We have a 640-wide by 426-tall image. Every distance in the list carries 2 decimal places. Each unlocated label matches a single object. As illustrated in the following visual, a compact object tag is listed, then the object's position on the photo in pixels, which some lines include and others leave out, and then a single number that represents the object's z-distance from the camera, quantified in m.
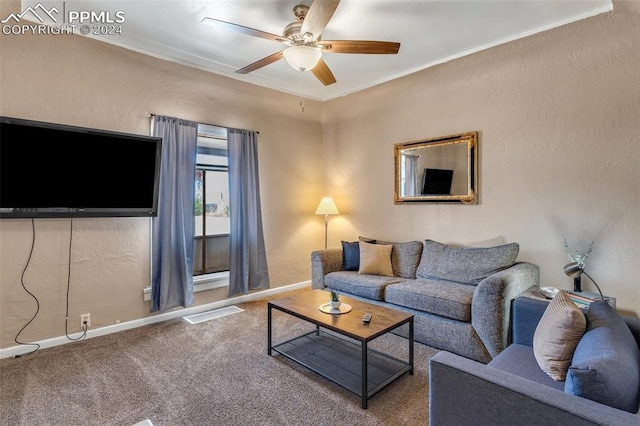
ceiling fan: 2.20
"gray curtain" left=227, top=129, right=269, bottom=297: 4.10
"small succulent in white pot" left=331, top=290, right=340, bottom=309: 2.62
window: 4.33
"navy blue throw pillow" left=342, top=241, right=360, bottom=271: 4.13
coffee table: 2.27
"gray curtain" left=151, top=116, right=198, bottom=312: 3.50
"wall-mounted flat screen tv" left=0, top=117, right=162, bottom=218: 2.66
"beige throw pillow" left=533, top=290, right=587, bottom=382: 1.55
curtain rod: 3.48
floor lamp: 4.70
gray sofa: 2.60
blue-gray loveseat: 1.13
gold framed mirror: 3.63
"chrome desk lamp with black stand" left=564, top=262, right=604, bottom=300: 2.58
